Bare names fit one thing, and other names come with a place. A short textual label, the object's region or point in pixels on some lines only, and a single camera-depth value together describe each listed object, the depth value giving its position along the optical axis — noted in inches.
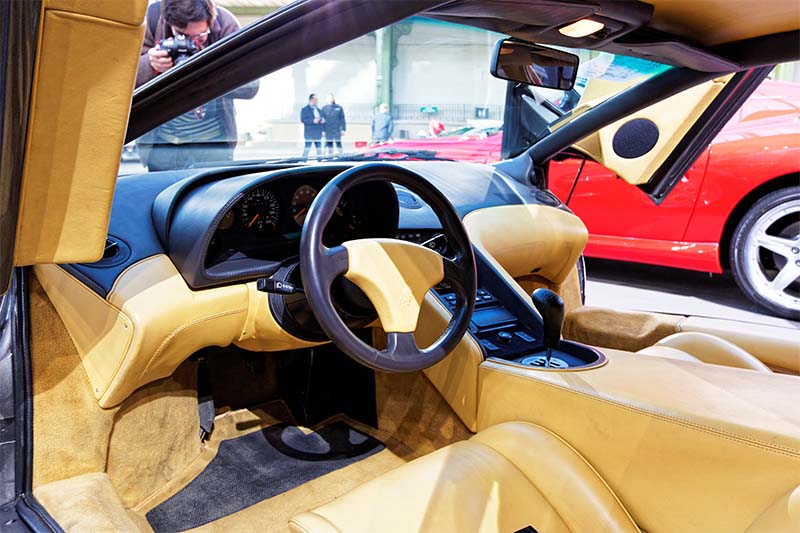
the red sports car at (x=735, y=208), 141.8
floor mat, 68.0
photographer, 51.5
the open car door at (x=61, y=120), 30.0
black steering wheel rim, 46.8
